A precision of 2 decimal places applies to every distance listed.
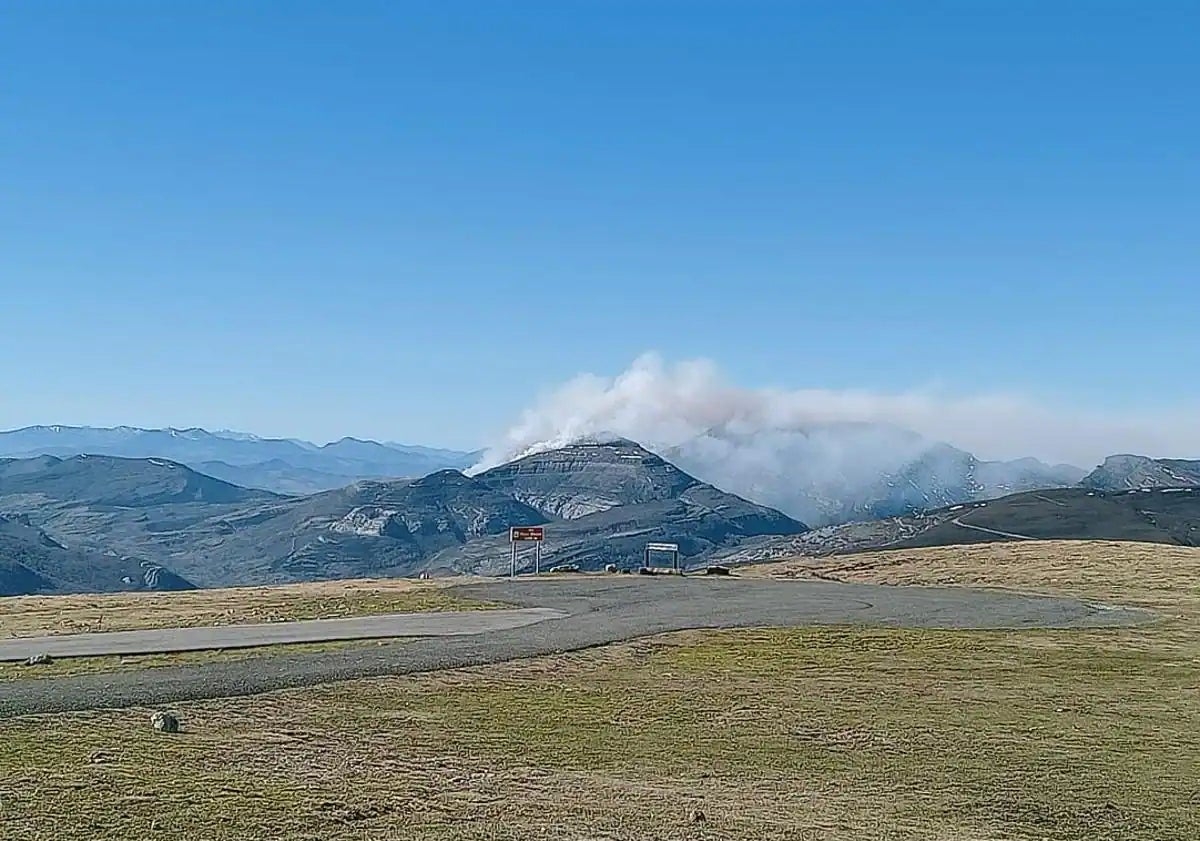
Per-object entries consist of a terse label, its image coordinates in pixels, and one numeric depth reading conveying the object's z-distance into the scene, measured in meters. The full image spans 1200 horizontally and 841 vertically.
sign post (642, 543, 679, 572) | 59.72
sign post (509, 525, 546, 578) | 49.06
